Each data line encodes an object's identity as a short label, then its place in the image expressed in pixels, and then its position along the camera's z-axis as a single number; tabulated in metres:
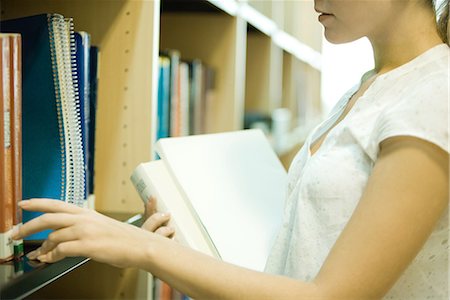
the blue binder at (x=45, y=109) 0.88
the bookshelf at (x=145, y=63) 1.14
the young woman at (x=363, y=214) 0.75
